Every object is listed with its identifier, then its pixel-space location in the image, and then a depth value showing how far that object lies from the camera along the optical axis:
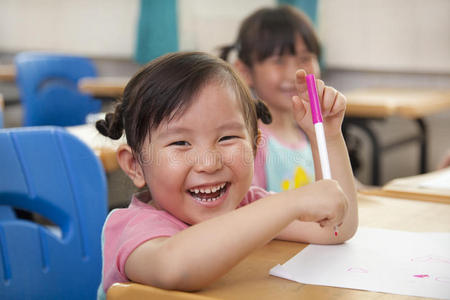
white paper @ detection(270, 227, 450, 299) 0.83
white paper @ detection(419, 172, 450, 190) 1.28
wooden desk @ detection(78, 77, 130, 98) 3.63
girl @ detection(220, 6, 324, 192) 1.70
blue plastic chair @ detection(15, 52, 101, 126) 3.67
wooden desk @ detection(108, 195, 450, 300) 0.81
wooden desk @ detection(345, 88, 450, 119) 2.85
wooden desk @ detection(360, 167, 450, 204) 1.20
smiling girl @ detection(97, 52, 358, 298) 0.91
